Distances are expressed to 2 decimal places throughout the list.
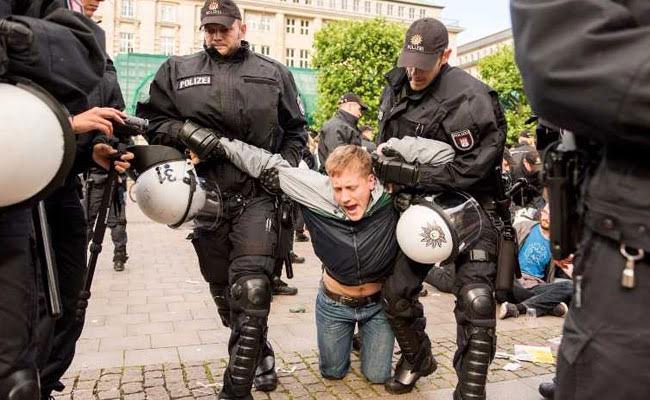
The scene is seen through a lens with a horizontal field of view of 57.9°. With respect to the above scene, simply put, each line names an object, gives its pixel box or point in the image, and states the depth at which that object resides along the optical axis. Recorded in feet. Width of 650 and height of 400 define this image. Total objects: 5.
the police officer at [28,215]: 5.42
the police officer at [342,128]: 24.43
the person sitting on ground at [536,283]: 17.87
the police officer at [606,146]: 3.70
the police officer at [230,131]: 10.38
